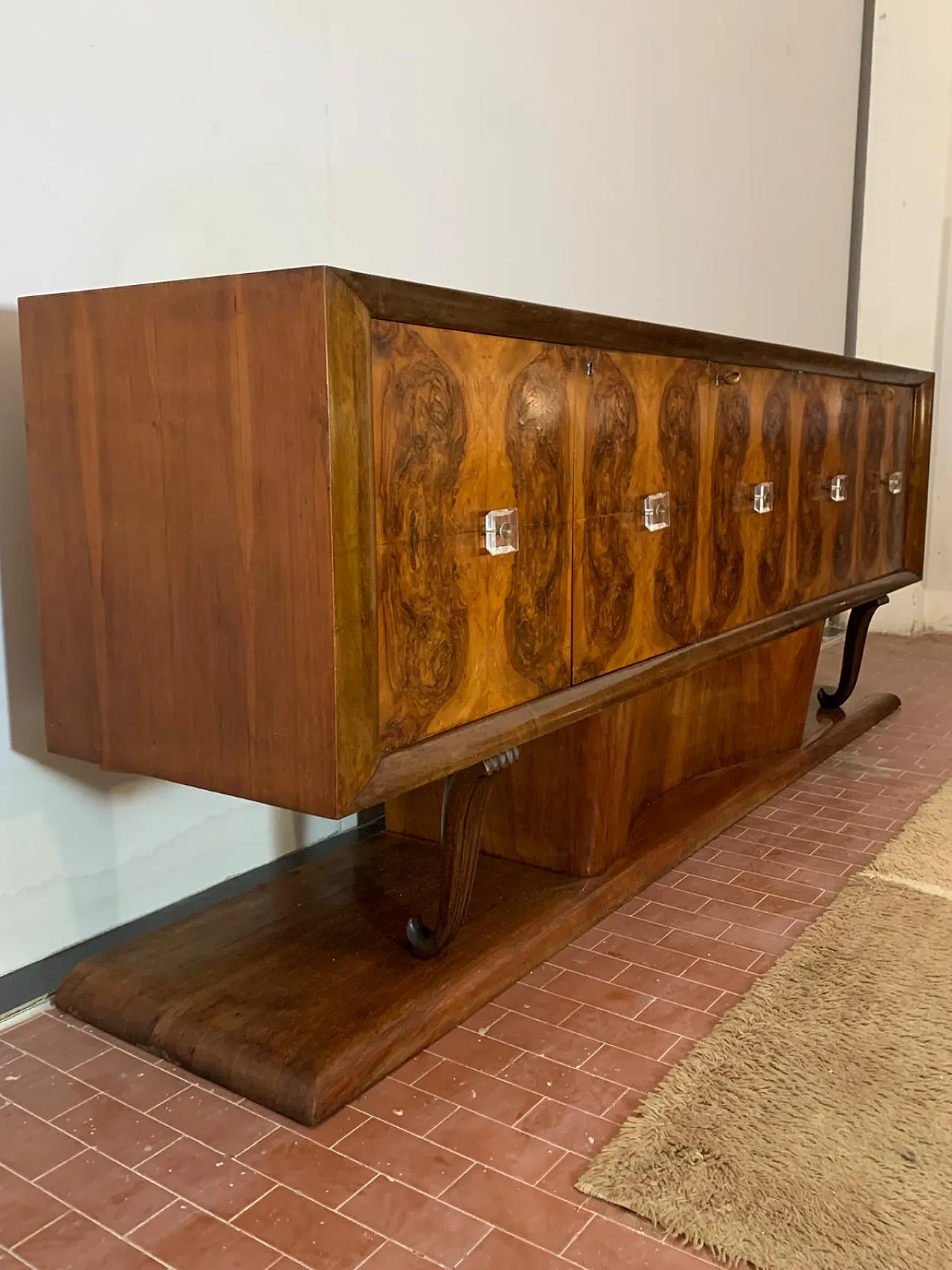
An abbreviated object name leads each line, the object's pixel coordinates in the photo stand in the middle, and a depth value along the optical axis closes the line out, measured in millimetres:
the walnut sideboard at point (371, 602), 1234
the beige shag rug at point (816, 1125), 1142
